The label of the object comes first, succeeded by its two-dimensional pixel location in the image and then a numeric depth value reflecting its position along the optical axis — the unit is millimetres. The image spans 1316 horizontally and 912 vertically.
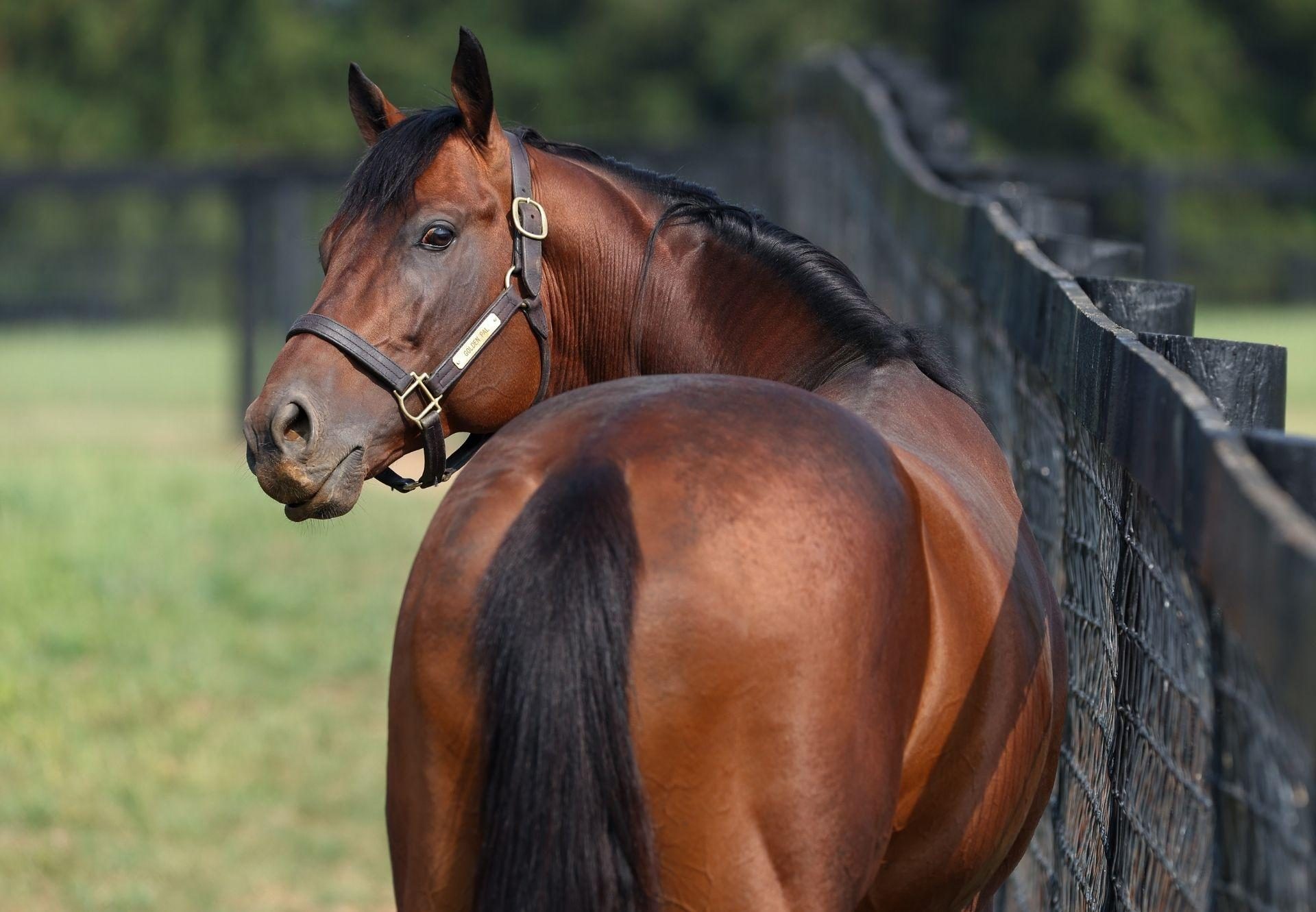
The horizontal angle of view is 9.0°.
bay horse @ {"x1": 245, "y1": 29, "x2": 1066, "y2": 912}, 11630
